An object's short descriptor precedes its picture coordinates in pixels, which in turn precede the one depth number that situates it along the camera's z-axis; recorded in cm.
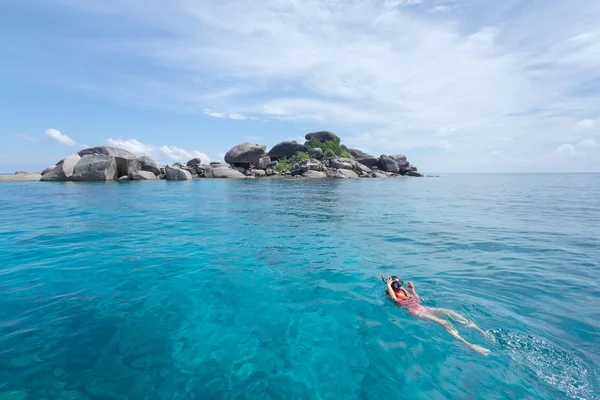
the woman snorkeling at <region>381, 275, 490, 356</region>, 500
